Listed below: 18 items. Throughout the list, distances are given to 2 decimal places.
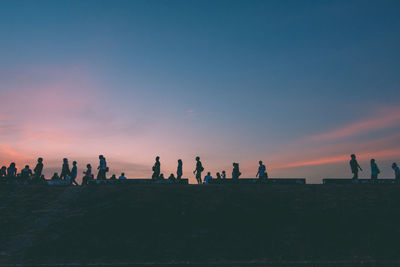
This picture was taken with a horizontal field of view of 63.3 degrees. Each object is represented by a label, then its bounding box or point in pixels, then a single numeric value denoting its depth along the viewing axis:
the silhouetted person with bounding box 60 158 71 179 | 19.92
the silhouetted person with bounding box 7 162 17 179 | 20.75
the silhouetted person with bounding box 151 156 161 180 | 20.72
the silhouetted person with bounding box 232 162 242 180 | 21.42
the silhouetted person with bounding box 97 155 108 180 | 19.75
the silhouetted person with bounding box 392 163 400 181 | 20.43
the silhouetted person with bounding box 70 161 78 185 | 19.81
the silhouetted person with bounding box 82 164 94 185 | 21.03
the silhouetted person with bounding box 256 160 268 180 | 20.17
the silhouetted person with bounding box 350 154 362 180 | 19.91
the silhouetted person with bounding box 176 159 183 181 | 20.94
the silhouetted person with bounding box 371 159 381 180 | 20.02
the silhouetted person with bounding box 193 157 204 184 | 20.73
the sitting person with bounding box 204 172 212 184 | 21.45
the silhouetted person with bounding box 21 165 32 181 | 20.36
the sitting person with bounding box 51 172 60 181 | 22.78
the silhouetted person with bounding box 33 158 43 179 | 20.12
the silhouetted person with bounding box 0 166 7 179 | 20.88
